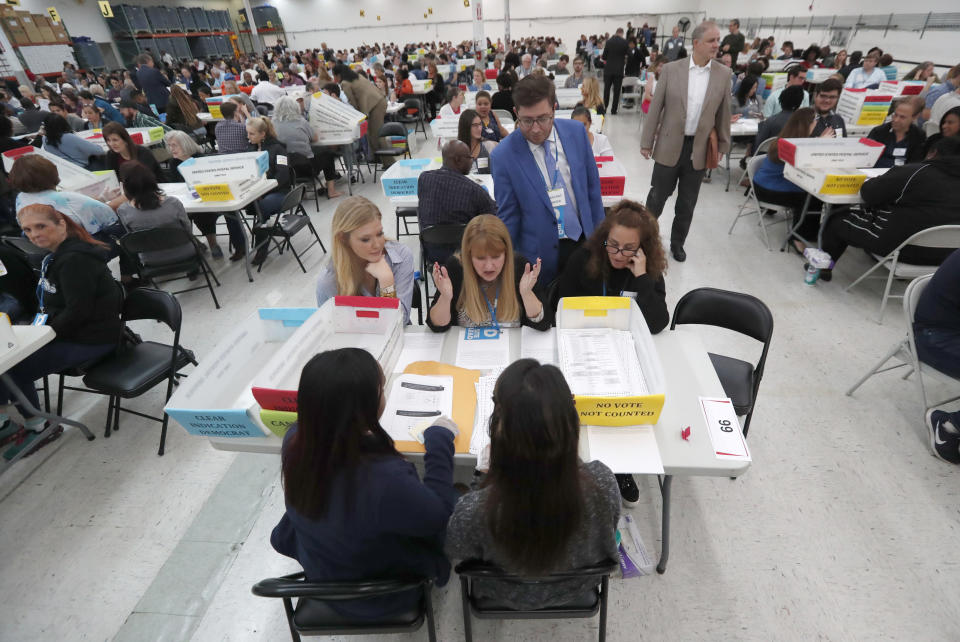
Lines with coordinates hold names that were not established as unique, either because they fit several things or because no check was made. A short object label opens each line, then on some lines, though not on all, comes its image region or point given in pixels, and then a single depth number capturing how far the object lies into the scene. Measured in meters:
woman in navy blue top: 1.04
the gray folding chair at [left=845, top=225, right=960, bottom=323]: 2.74
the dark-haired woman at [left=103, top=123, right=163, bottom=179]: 4.36
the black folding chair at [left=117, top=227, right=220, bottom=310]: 3.28
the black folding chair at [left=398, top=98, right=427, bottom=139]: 8.97
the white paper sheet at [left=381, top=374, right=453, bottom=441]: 1.51
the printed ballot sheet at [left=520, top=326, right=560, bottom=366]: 1.83
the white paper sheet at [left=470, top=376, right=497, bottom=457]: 1.43
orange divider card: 1.44
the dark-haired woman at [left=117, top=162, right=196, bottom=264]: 3.43
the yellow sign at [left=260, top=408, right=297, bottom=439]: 1.46
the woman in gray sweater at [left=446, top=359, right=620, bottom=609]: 0.99
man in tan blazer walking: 3.32
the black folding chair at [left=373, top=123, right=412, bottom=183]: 6.39
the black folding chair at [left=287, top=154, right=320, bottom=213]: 5.27
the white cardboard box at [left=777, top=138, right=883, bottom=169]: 3.69
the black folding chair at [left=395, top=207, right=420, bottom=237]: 4.02
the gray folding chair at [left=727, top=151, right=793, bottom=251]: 4.20
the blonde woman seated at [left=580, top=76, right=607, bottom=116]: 6.26
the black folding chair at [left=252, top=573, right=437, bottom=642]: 1.30
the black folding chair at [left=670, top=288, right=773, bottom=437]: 2.00
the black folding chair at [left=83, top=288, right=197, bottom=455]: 2.37
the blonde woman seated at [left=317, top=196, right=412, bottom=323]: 2.10
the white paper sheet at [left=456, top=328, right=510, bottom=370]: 1.81
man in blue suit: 2.38
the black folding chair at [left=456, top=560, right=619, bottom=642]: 1.32
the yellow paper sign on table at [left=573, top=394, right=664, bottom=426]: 1.40
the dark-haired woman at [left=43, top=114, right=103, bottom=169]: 4.96
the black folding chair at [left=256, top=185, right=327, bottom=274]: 3.94
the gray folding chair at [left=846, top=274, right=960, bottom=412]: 2.21
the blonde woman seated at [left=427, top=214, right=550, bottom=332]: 1.92
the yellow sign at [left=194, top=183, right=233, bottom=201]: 3.86
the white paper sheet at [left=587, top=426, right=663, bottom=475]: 1.34
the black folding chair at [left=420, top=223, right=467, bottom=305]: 2.99
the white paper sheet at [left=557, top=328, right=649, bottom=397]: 1.56
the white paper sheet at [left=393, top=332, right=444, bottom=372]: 1.87
